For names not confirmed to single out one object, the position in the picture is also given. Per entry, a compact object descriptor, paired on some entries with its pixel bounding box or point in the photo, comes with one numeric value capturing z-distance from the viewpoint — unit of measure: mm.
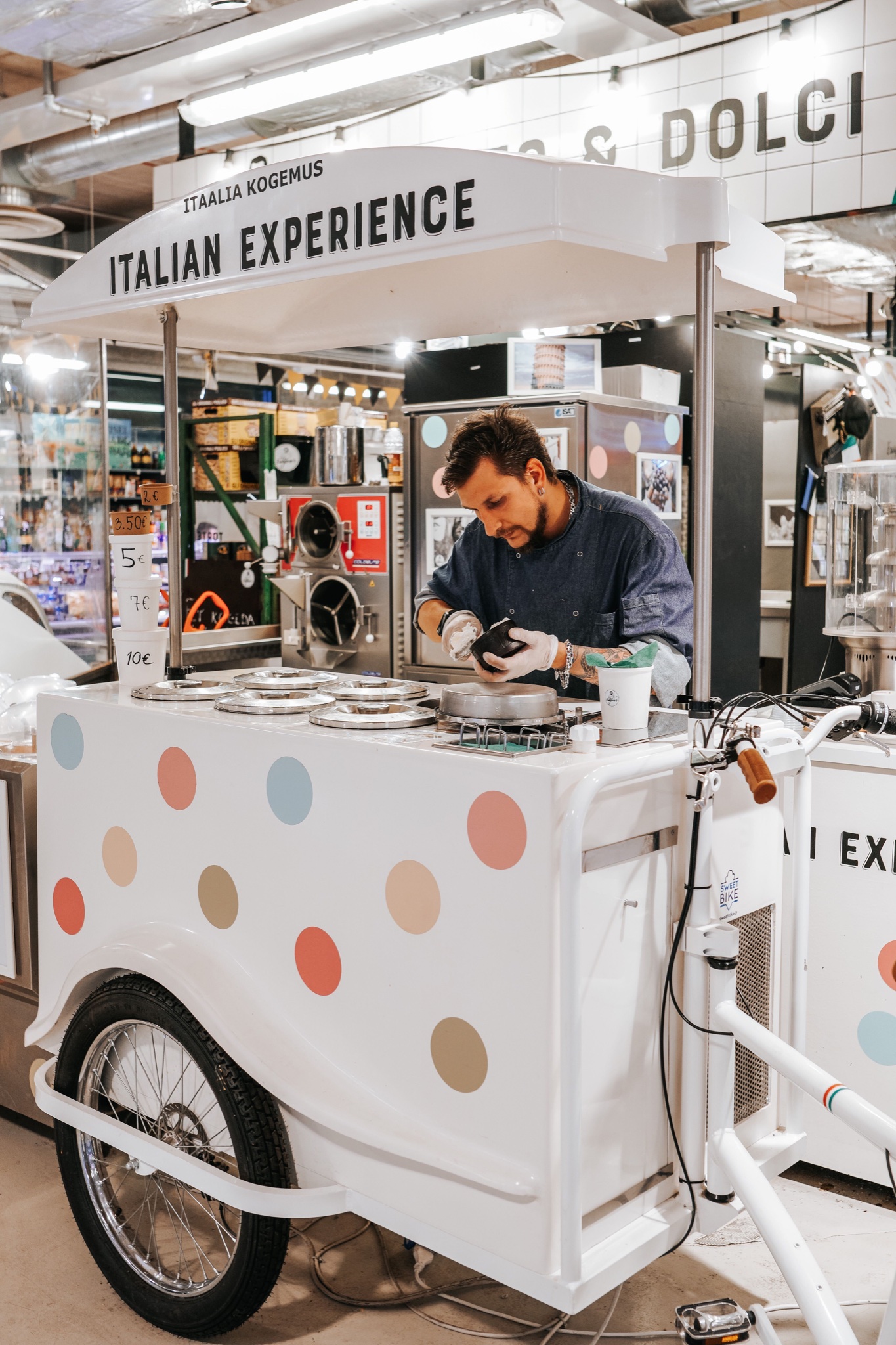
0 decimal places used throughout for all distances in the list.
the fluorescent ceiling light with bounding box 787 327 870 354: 6449
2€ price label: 2906
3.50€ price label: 2918
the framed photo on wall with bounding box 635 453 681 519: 5047
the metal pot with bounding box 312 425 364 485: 5754
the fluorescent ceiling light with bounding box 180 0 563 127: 4242
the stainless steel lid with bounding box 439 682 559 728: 2016
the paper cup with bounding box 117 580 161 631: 2941
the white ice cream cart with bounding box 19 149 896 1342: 1775
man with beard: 2760
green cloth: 2033
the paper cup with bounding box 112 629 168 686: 2926
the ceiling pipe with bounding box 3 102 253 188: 6078
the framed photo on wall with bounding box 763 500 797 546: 7961
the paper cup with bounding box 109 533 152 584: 2916
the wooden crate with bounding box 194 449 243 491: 8125
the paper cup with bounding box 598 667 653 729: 1992
